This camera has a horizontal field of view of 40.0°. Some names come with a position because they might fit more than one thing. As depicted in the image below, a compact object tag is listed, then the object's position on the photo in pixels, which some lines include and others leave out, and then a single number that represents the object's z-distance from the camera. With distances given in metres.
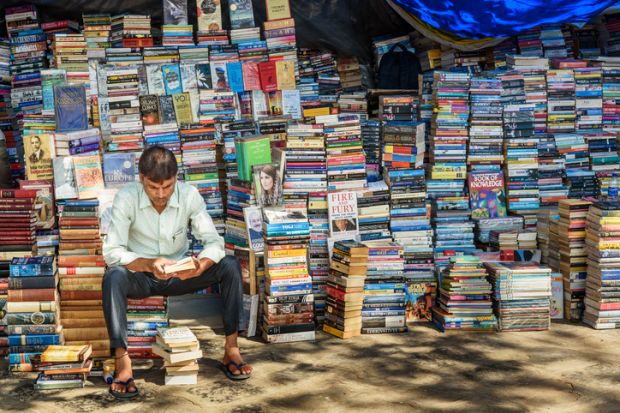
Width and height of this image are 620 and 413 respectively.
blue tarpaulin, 8.29
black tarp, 9.02
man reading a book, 5.30
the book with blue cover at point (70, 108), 7.93
